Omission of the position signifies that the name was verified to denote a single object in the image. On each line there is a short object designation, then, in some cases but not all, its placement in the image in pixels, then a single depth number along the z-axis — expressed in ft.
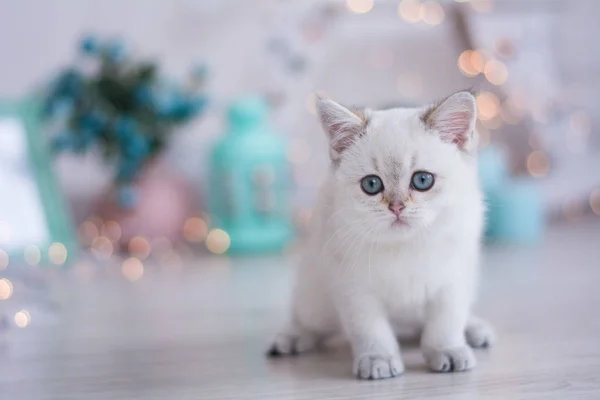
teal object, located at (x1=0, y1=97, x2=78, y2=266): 7.66
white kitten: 3.23
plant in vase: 7.73
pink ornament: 8.13
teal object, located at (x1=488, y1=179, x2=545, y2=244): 8.32
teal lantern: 8.15
